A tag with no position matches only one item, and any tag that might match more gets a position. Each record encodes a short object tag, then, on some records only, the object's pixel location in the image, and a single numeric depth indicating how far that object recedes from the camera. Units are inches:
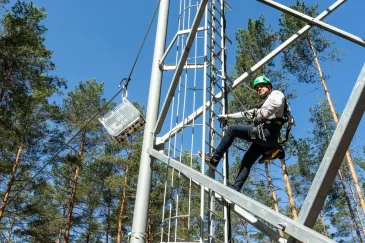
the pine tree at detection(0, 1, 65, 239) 456.4
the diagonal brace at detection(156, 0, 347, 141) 135.3
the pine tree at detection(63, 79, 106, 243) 792.4
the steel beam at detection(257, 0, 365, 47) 118.1
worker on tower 133.8
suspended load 148.4
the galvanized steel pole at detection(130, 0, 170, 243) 120.7
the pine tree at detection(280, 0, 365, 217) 669.9
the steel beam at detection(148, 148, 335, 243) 59.0
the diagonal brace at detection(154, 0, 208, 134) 116.2
